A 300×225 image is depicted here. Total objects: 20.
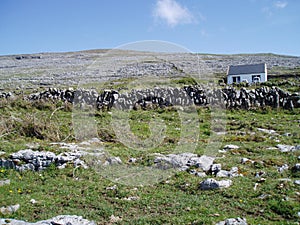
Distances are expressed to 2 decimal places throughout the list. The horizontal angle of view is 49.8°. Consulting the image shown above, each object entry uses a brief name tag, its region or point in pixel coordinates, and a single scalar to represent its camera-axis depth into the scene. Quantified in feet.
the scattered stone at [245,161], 36.44
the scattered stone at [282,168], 33.04
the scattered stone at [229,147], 43.08
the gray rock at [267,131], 51.14
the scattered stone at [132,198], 28.14
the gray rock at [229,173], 32.56
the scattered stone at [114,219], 24.09
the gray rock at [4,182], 31.14
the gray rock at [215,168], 33.80
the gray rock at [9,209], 24.89
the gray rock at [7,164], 34.76
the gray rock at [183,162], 35.65
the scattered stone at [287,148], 40.45
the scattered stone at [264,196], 26.46
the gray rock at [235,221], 21.80
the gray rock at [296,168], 32.18
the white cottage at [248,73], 172.76
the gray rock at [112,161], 36.73
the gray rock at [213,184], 29.43
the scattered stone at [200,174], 33.33
